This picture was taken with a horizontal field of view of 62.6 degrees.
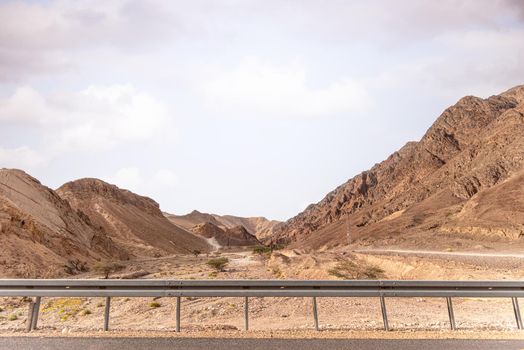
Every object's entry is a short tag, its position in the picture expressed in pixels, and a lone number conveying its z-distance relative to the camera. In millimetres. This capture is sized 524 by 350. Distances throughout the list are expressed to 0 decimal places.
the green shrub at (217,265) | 44581
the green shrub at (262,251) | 98288
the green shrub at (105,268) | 42297
